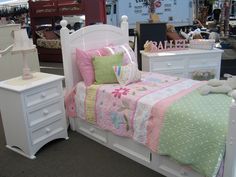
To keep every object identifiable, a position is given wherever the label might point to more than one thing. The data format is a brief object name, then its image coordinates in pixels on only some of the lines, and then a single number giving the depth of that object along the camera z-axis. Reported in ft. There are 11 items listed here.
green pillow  8.23
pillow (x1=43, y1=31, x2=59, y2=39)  20.53
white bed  5.08
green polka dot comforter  5.21
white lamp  7.61
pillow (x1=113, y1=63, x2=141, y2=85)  8.02
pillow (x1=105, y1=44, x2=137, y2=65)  8.98
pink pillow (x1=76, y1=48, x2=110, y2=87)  8.39
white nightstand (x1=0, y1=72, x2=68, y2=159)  7.27
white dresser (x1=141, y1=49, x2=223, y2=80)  10.29
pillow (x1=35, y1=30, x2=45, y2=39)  20.76
